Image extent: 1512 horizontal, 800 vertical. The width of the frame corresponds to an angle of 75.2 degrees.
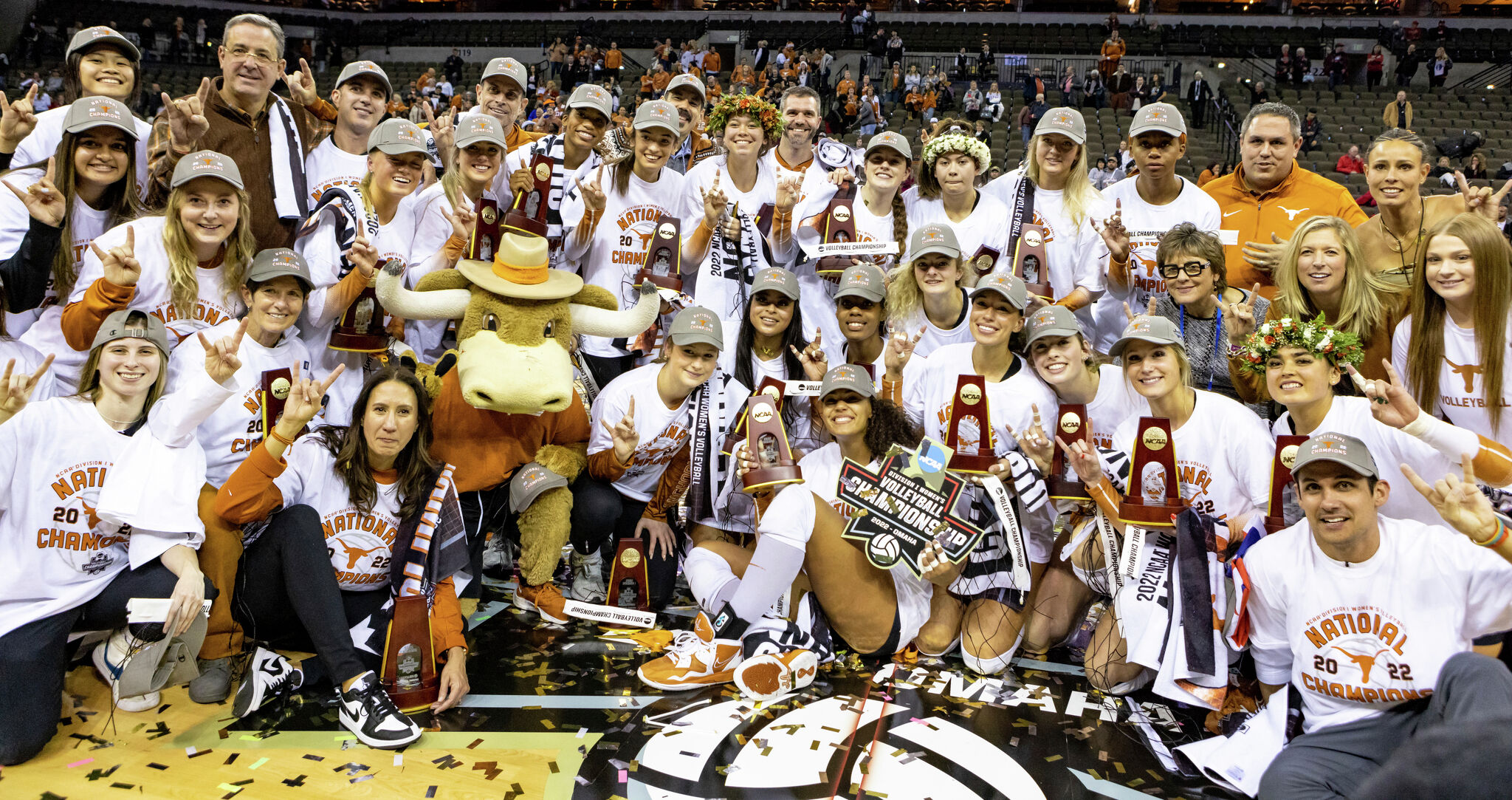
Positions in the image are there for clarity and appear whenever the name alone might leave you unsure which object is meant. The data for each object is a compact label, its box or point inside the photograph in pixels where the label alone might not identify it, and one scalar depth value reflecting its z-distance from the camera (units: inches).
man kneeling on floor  115.8
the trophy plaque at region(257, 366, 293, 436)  156.3
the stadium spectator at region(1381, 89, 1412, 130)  637.3
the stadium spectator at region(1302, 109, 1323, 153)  618.2
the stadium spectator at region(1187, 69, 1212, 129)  693.3
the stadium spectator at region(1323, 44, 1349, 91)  743.1
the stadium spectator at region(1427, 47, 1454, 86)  740.6
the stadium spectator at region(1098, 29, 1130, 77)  748.6
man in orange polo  194.9
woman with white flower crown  204.2
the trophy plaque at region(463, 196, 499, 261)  181.9
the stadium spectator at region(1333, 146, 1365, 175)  541.3
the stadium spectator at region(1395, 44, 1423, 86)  749.9
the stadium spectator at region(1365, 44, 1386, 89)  740.6
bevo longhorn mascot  165.6
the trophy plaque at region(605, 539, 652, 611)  181.2
